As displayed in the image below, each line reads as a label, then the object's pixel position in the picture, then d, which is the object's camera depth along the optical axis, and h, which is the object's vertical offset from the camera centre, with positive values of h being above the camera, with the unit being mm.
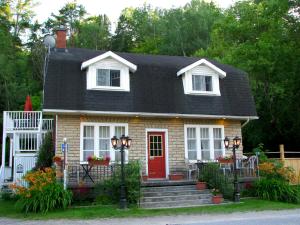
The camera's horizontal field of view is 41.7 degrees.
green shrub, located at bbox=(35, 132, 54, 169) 19109 +192
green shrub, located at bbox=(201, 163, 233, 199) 17141 -1008
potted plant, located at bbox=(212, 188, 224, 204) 16312 -1728
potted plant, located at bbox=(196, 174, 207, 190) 17484 -1260
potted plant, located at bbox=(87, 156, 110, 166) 16844 -120
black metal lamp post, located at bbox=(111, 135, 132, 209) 14823 +162
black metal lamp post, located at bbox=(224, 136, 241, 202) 16520 -1009
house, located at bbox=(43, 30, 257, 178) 18250 +2486
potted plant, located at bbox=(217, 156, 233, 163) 18391 -141
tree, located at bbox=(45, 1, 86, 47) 51197 +18759
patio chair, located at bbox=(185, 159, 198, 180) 19162 -561
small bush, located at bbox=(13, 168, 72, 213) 14404 -1316
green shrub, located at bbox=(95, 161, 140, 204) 15508 -1153
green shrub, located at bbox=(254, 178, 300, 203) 17047 -1550
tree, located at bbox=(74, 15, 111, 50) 48719 +15271
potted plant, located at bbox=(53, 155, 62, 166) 16725 -52
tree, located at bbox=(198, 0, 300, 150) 27203 +6828
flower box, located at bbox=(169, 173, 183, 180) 18781 -921
